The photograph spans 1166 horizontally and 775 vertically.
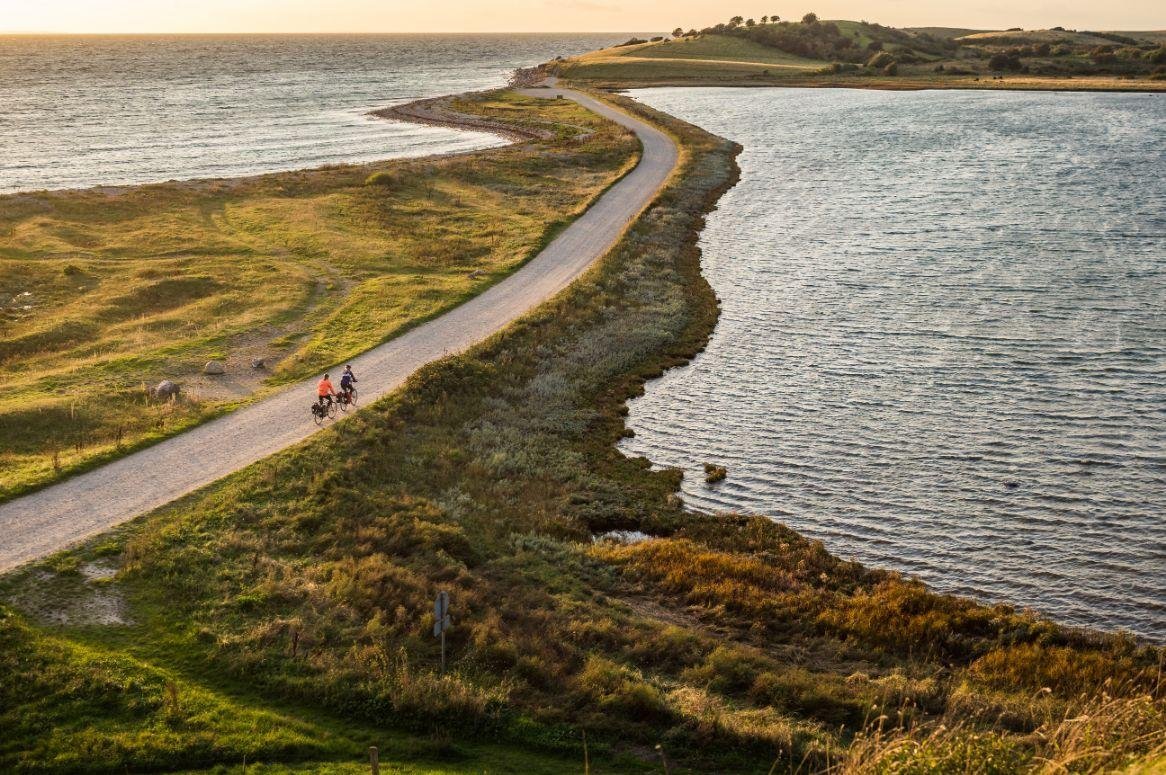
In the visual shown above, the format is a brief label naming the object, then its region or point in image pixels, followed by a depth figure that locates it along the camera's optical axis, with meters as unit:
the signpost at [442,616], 19.05
